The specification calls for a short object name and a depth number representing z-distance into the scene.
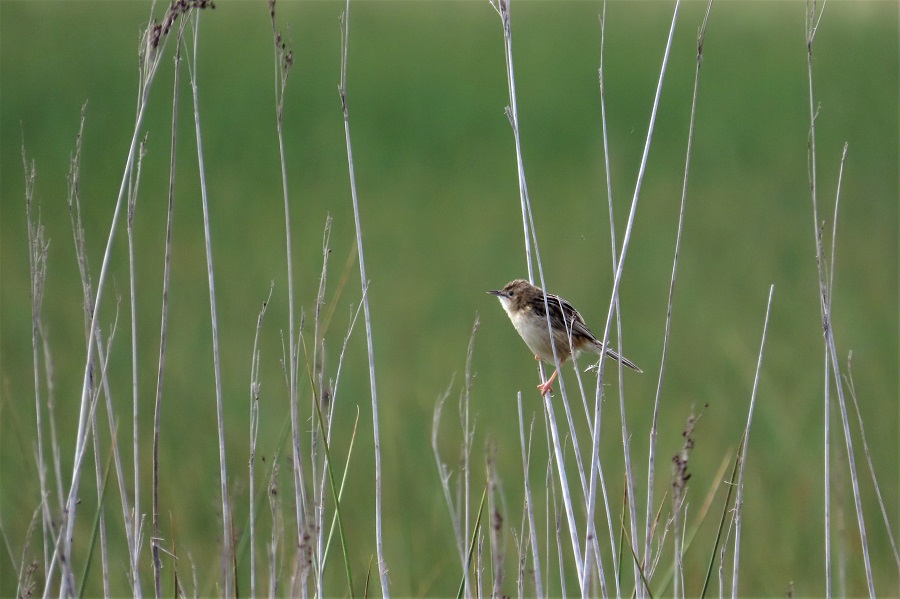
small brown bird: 10.63
